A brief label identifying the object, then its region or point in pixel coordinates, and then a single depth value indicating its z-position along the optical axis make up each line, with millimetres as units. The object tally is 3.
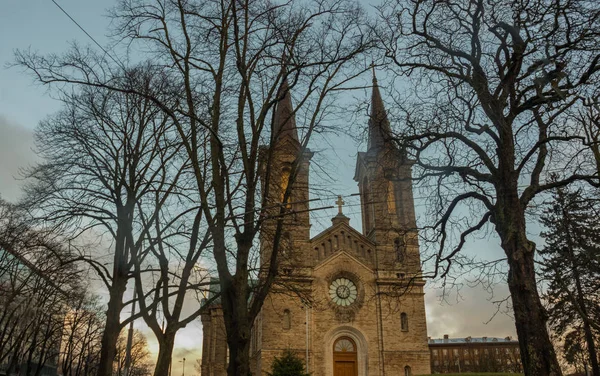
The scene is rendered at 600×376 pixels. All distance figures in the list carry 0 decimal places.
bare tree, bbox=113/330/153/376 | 63703
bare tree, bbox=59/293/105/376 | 32469
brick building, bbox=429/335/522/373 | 90812
